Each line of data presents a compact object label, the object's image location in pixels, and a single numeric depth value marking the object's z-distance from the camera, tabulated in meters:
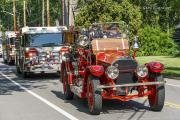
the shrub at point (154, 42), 43.78
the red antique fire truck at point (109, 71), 11.71
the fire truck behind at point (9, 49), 37.81
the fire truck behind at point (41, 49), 23.27
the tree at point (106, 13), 40.91
